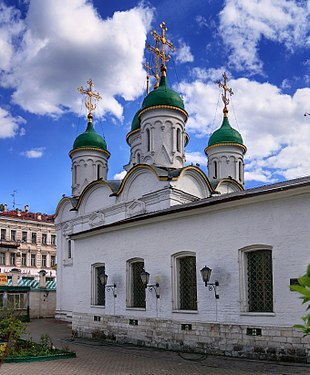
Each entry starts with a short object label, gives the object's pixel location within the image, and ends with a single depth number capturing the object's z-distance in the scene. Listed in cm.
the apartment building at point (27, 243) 4462
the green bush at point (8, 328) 1282
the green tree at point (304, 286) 277
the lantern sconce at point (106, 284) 1602
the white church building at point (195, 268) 1106
